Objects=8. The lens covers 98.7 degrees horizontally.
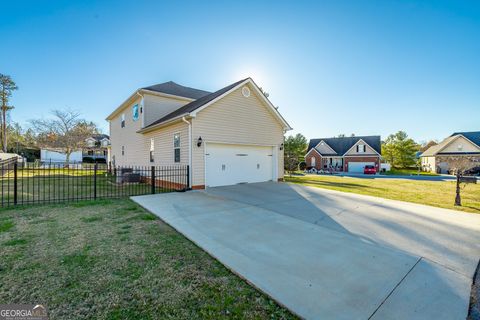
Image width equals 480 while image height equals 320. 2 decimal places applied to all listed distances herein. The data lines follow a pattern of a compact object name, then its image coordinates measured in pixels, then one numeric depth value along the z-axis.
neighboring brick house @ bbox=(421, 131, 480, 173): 29.88
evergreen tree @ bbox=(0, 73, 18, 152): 26.70
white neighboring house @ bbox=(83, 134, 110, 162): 35.88
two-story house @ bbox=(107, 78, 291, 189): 9.39
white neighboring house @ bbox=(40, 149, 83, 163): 36.98
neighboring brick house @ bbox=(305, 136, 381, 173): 33.59
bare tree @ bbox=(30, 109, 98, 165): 24.39
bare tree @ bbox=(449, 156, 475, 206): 10.56
